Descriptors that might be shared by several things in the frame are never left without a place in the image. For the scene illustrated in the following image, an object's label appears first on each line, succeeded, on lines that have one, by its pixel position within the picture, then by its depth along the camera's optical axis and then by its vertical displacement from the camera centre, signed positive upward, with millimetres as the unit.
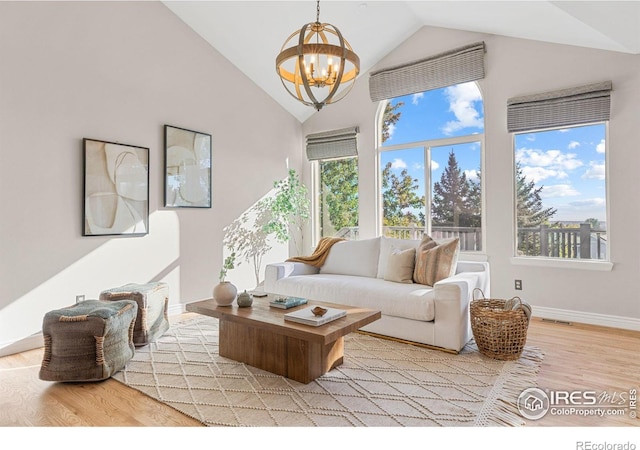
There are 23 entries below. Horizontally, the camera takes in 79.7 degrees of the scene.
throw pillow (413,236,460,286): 3325 -288
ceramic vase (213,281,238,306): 2807 -463
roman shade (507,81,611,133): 3584 +1207
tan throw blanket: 4273 -293
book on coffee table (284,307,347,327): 2338 -540
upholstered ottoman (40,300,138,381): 2420 -728
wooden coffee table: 2299 -727
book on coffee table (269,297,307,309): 2748 -523
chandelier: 2340 +1084
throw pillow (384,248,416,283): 3523 -330
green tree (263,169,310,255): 5199 +309
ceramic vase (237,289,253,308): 2754 -503
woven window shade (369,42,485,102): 4266 +1878
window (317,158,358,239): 5414 +480
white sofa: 2926 -509
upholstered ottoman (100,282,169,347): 3068 -617
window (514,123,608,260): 3730 +381
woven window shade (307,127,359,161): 5234 +1231
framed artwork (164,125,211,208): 4121 +706
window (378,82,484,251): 4453 +811
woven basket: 2729 -730
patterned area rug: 2029 -969
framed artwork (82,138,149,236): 3459 +406
